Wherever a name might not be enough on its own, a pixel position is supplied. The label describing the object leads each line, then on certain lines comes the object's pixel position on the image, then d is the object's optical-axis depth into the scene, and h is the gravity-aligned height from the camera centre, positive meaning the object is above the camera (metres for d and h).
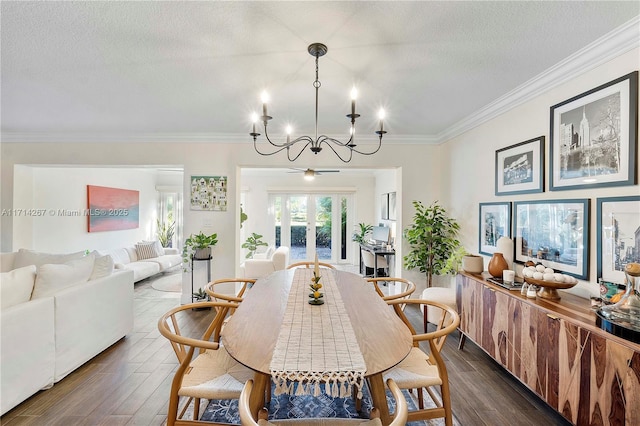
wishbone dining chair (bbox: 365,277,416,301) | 2.34 -0.65
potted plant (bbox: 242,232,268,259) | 5.99 -0.66
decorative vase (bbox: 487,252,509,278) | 2.67 -0.48
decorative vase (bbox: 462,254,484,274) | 2.92 -0.51
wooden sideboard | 1.43 -0.84
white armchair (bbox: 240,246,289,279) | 4.70 -0.86
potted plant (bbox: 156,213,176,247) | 7.45 -0.48
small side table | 4.16 -0.74
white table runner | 1.13 -0.61
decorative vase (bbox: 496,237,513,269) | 2.73 -0.33
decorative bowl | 2.02 -0.51
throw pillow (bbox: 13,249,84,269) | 3.08 -0.50
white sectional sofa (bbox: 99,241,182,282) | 5.42 -0.97
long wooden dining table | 1.18 -0.61
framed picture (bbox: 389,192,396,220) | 6.03 +0.14
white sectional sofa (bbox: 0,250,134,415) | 1.96 -0.85
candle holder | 1.93 -0.55
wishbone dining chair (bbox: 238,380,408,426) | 0.93 -0.68
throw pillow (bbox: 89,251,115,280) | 2.87 -0.55
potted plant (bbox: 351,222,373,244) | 6.85 -0.53
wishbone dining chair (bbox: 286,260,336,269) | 3.39 -0.62
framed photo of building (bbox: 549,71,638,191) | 1.81 +0.52
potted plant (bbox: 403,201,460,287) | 3.87 -0.39
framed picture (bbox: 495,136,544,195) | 2.53 +0.41
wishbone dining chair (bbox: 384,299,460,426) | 1.53 -0.87
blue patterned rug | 1.99 -1.36
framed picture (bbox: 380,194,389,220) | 6.47 +0.13
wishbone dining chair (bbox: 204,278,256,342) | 2.04 -0.64
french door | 7.75 -0.27
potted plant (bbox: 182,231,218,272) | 4.07 -0.48
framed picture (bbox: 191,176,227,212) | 4.28 +0.30
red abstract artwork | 5.64 +0.06
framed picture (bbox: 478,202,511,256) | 2.94 -0.12
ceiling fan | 3.48 +0.45
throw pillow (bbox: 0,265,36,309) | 2.04 -0.54
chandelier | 1.80 +0.70
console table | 5.39 -0.72
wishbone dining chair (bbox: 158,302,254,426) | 1.46 -0.88
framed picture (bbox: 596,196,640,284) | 1.78 -0.14
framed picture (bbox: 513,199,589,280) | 2.11 -0.17
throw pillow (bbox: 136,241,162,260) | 6.07 -0.80
